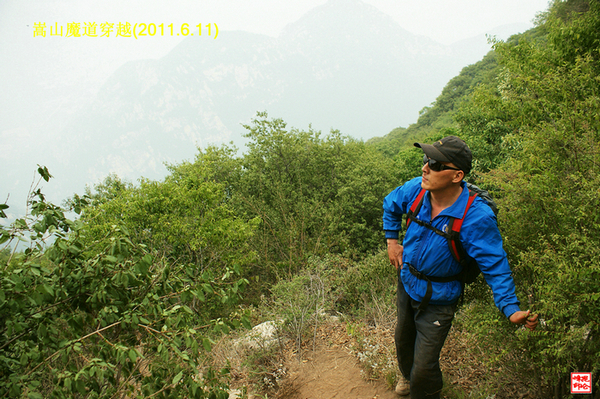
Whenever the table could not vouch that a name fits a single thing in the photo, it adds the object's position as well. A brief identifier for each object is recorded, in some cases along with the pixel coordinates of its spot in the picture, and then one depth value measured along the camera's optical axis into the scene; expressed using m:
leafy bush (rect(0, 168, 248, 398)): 1.48
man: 2.11
